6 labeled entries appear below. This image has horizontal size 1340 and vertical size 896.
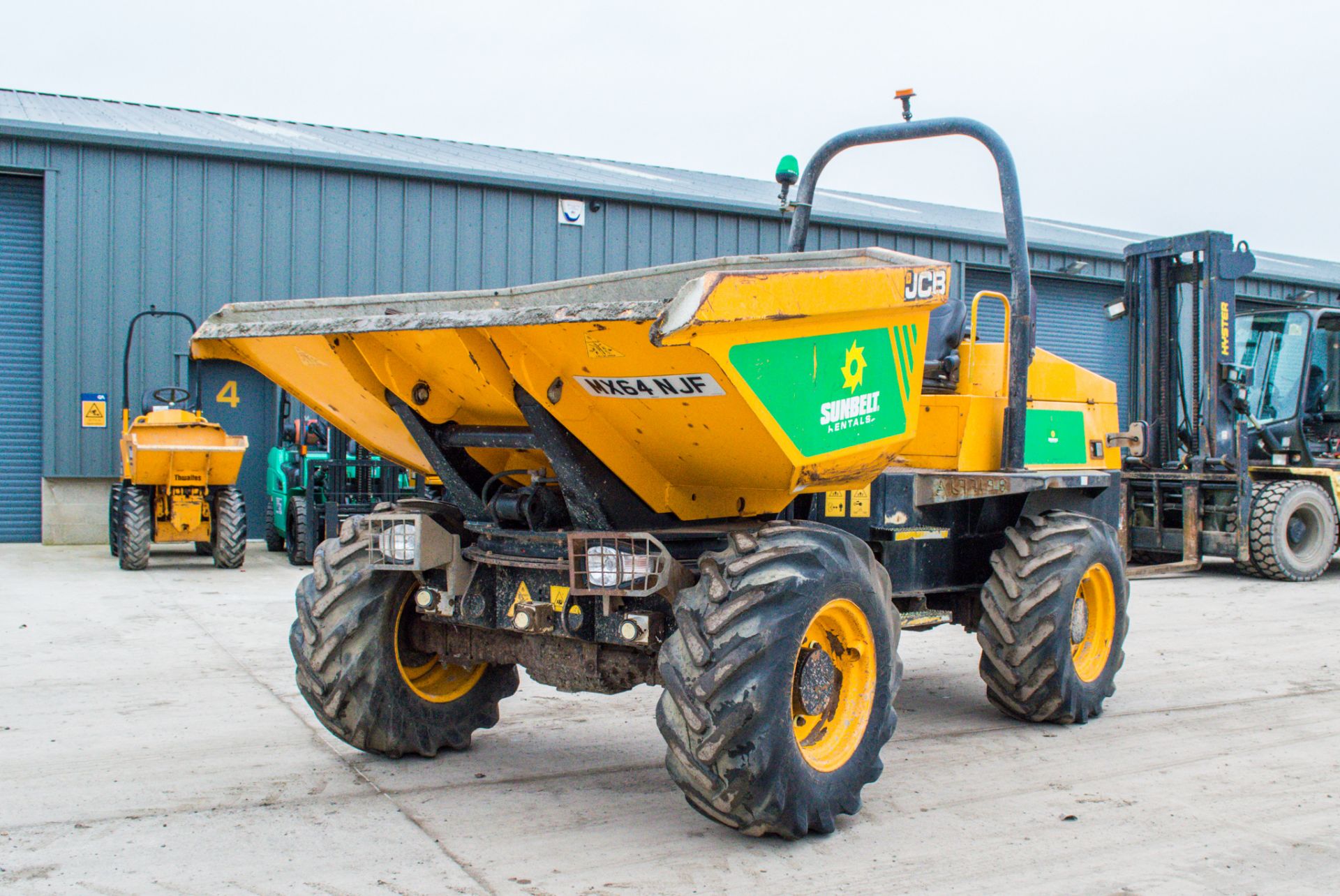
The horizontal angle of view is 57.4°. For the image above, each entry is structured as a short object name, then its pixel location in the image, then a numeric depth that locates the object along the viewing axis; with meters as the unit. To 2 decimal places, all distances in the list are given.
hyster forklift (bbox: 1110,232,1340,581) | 12.60
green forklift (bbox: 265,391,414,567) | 13.08
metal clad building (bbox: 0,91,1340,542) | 15.23
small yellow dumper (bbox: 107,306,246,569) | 12.58
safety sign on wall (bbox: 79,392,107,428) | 15.34
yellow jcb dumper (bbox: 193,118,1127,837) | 3.91
